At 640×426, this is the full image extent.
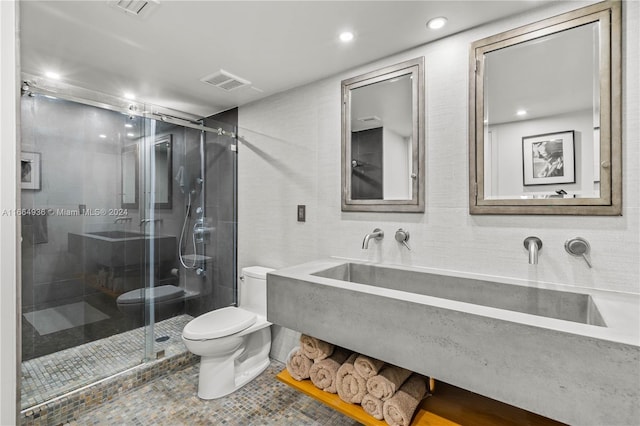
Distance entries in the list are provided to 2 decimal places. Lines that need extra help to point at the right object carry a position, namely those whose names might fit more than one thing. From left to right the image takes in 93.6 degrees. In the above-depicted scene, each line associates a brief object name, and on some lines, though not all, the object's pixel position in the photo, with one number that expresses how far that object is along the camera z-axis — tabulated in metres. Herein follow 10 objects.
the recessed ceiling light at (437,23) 1.50
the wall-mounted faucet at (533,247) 1.30
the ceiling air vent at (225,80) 2.12
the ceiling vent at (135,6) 1.38
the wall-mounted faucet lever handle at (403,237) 1.76
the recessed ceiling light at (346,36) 1.63
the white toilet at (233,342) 1.91
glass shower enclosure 1.91
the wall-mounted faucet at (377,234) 1.83
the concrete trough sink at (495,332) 0.81
